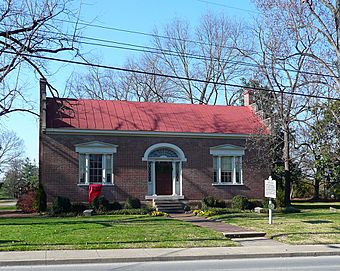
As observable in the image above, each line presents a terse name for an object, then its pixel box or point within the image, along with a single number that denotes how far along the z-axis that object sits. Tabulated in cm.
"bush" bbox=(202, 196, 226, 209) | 2948
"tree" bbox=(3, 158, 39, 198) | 6831
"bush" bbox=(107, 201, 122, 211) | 2786
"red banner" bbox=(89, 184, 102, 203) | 2780
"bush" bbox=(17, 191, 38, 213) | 2794
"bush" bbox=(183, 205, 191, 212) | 2955
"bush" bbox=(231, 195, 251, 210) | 2961
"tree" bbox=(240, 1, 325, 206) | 3184
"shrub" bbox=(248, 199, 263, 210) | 3041
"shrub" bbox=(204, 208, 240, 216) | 2633
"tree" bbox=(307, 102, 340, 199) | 3328
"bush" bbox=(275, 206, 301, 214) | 2878
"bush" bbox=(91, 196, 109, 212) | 2734
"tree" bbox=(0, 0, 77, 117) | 2188
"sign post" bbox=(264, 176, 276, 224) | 2197
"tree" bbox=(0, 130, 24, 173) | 7569
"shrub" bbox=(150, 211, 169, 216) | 2615
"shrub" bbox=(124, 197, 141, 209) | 2820
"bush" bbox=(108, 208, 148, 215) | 2658
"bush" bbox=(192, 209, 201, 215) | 2752
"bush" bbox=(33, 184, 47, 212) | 2742
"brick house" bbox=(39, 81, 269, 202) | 2855
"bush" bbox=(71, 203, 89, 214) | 2697
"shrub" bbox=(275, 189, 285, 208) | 3066
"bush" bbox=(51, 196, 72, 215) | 2611
